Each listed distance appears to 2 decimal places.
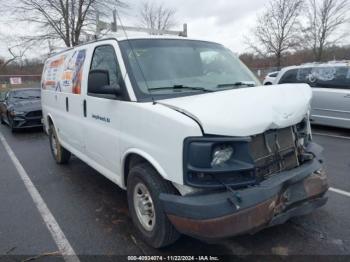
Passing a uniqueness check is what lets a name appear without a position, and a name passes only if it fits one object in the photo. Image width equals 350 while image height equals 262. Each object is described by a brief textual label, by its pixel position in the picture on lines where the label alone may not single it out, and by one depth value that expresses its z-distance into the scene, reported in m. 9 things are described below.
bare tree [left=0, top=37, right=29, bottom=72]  33.30
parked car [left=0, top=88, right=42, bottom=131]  11.38
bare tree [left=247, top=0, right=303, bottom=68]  26.55
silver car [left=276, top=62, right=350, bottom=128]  8.63
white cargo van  2.70
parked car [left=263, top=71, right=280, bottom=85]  16.23
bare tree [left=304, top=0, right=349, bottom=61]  26.53
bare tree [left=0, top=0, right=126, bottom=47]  20.97
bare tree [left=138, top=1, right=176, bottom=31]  16.55
